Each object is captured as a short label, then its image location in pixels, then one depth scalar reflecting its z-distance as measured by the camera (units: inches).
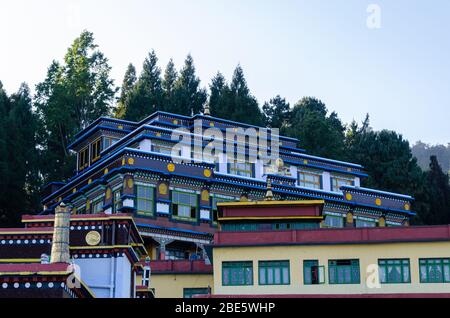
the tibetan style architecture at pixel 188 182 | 2711.6
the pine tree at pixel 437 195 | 3641.7
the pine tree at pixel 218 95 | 3897.6
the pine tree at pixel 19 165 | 3161.9
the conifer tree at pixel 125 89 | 3999.5
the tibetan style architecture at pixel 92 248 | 1664.6
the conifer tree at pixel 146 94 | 3868.1
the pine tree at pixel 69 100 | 3609.7
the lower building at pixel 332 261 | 2016.5
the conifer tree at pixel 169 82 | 4057.6
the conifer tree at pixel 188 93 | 4010.8
